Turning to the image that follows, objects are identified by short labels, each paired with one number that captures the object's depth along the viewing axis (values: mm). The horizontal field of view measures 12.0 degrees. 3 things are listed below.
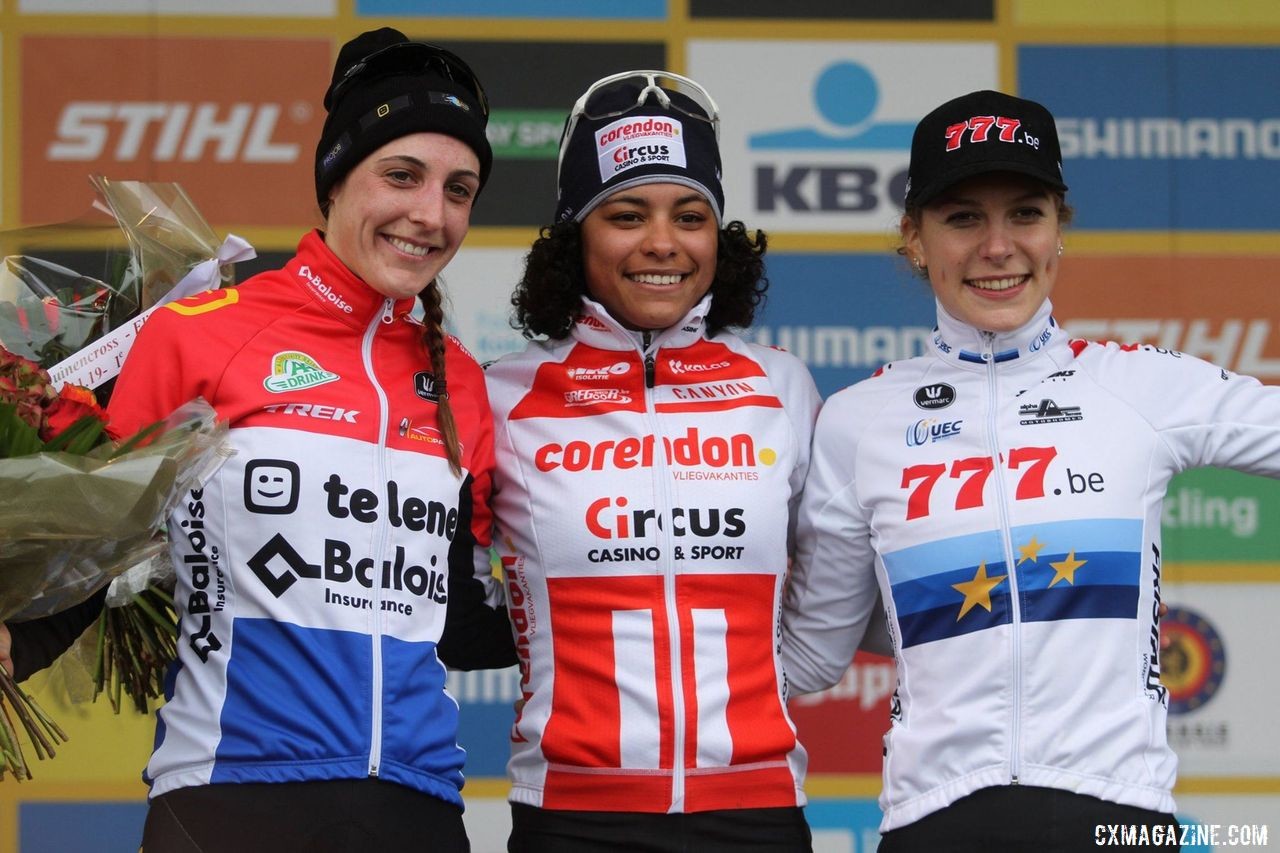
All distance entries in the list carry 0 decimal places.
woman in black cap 7043
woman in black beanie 6953
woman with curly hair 7181
